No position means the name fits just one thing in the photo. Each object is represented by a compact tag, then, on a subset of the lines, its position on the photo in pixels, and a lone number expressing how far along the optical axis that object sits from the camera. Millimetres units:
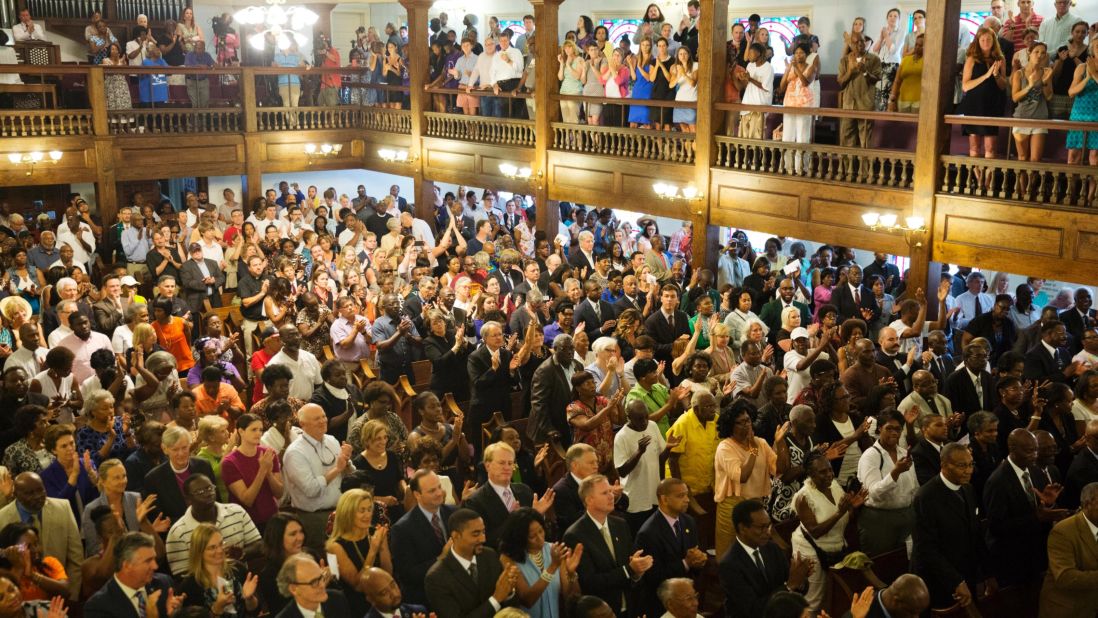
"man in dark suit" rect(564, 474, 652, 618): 6047
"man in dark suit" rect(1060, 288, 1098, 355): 11445
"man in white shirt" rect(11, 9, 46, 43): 17547
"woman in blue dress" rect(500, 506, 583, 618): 5746
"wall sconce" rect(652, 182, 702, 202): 14211
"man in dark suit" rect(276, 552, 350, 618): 5375
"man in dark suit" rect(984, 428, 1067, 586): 7059
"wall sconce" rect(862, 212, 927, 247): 11609
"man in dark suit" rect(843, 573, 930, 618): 5414
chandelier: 15555
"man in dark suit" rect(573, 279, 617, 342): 11234
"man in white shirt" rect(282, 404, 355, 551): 6996
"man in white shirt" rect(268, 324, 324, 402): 9133
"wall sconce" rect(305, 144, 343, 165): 19906
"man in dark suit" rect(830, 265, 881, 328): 12398
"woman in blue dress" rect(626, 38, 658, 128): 14695
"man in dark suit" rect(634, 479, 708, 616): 6262
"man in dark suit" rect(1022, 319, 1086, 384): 9883
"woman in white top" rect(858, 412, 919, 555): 7074
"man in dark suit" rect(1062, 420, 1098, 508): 7469
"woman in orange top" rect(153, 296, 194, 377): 10516
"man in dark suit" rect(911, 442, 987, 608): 6547
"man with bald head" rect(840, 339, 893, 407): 9141
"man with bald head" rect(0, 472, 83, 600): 6316
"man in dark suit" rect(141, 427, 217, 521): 6746
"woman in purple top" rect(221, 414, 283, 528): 6930
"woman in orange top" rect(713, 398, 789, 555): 7188
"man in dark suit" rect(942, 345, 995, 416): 8992
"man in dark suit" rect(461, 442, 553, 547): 6645
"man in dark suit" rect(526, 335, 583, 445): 8492
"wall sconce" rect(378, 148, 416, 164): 19484
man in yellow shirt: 7664
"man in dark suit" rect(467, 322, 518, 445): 9250
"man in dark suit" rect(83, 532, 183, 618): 5488
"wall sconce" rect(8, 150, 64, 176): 16531
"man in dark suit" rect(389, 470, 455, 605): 6250
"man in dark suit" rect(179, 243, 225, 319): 13156
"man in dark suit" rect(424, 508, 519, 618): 5656
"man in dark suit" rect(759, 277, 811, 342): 11672
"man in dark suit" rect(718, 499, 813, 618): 5969
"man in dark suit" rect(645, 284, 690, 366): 10969
